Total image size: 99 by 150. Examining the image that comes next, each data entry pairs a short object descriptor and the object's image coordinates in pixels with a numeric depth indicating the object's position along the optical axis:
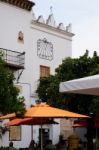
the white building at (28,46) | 18.16
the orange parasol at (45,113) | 8.21
